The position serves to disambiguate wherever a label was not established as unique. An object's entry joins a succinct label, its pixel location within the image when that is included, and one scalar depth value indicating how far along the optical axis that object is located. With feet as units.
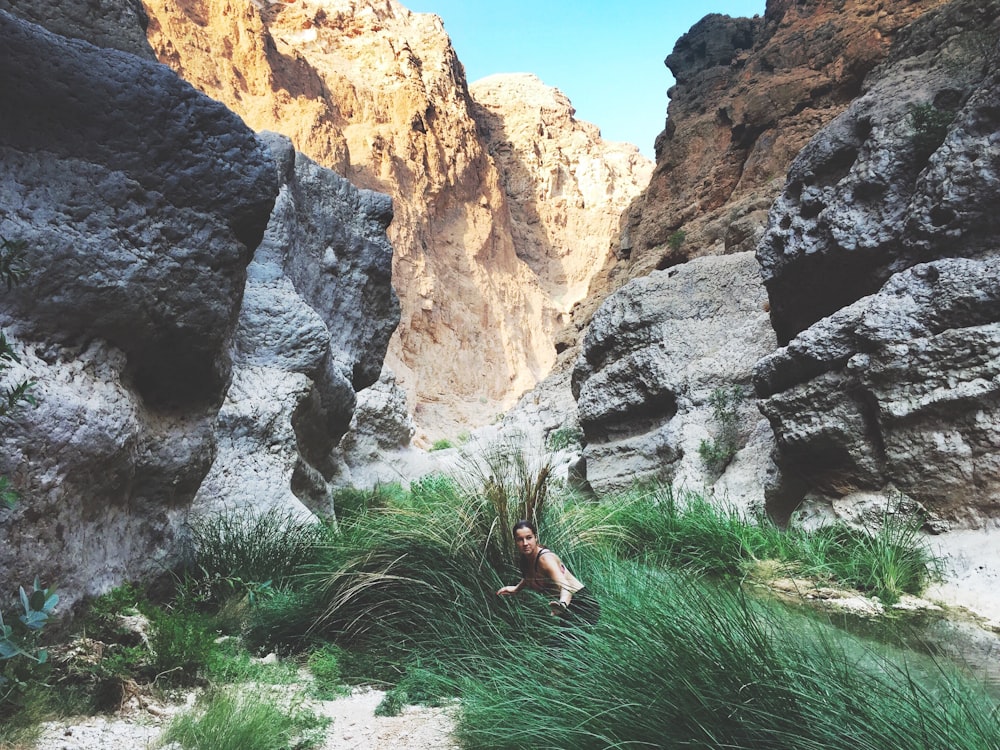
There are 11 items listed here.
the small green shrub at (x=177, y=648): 10.82
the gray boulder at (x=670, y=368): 26.37
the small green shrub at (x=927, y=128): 19.15
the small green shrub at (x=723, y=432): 24.89
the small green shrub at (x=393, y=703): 10.75
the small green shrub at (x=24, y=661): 7.22
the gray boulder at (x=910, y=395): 15.75
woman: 10.68
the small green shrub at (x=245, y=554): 15.19
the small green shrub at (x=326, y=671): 11.55
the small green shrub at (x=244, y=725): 8.67
